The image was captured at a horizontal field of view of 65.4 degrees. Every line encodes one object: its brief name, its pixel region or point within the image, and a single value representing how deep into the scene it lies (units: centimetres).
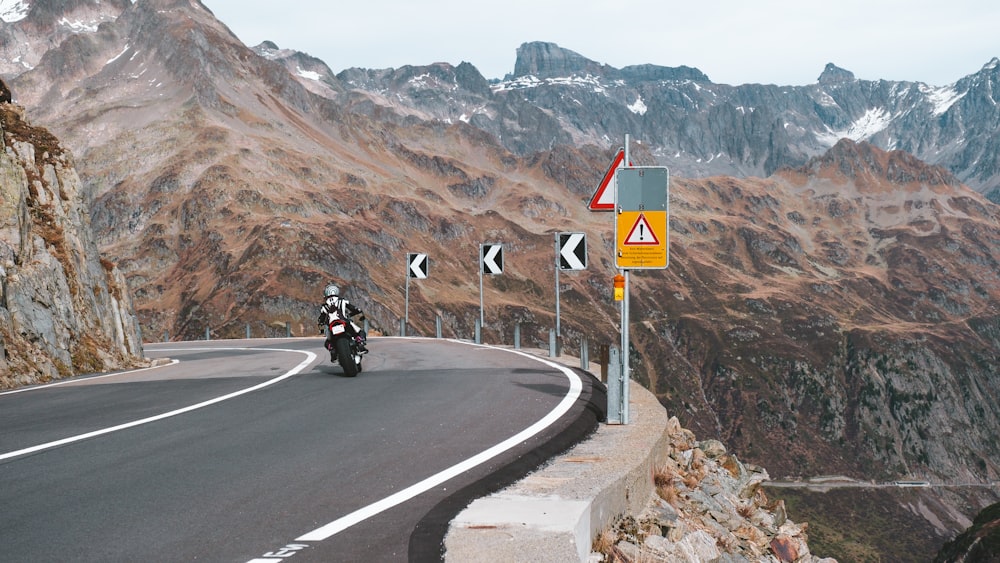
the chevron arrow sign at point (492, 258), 2536
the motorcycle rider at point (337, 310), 1583
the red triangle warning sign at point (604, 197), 1254
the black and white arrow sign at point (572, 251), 1789
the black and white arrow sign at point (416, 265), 3045
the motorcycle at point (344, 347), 1527
